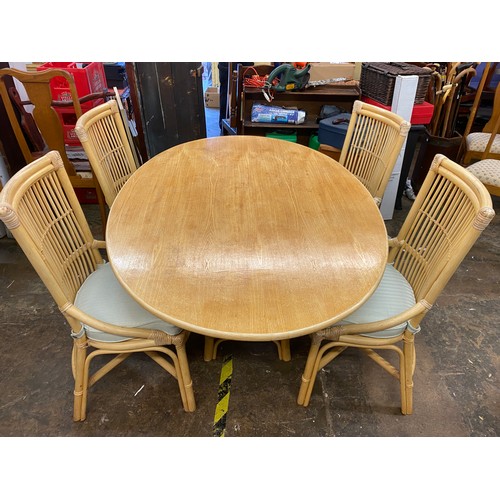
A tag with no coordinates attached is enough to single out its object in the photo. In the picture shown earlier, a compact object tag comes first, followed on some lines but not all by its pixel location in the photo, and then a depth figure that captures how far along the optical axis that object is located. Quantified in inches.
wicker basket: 102.7
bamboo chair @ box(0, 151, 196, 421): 48.8
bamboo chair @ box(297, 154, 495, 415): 50.1
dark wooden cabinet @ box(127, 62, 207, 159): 105.5
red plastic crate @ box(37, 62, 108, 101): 113.9
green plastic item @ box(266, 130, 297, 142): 125.3
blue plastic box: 109.8
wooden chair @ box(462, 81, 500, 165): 113.9
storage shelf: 120.7
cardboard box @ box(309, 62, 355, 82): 129.3
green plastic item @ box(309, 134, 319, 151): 120.7
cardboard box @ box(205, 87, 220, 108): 212.5
